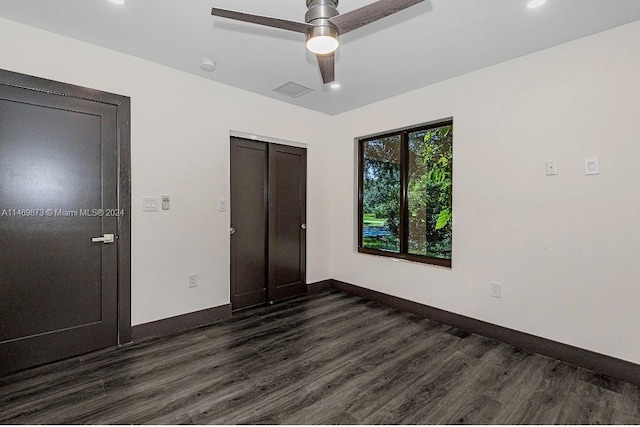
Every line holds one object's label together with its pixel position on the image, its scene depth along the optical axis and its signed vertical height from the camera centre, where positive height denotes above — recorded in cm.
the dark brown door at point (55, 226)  231 -7
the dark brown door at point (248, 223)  365 -8
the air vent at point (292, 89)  346 +151
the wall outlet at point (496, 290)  290 -72
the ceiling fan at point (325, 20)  170 +116
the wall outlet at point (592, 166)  237 +39
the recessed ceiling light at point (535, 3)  202 +144
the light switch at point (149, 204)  290 +13
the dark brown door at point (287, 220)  399 -5
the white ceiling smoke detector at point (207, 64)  291 +151
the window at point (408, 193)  345 +29
